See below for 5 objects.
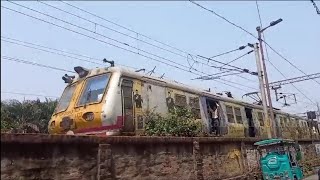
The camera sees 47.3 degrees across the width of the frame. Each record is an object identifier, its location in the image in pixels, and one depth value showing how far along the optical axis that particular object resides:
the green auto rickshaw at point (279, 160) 14.34
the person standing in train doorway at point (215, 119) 15.39
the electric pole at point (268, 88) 19.09
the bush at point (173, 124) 11.02
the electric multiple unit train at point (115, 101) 10.09
